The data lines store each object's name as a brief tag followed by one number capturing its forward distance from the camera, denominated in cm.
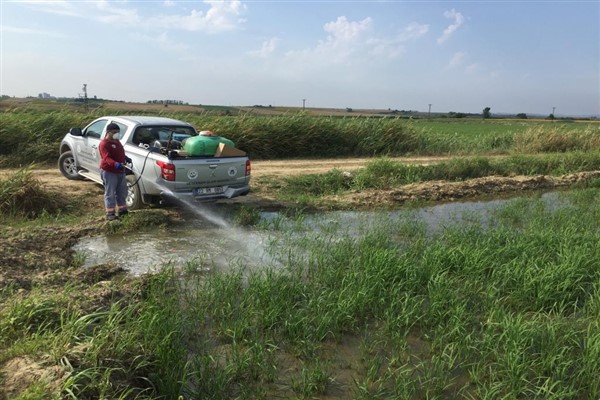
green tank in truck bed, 817
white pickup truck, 798
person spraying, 772
